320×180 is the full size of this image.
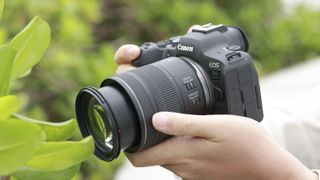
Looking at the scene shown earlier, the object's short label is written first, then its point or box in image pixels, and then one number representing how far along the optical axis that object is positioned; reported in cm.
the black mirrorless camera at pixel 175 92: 72
